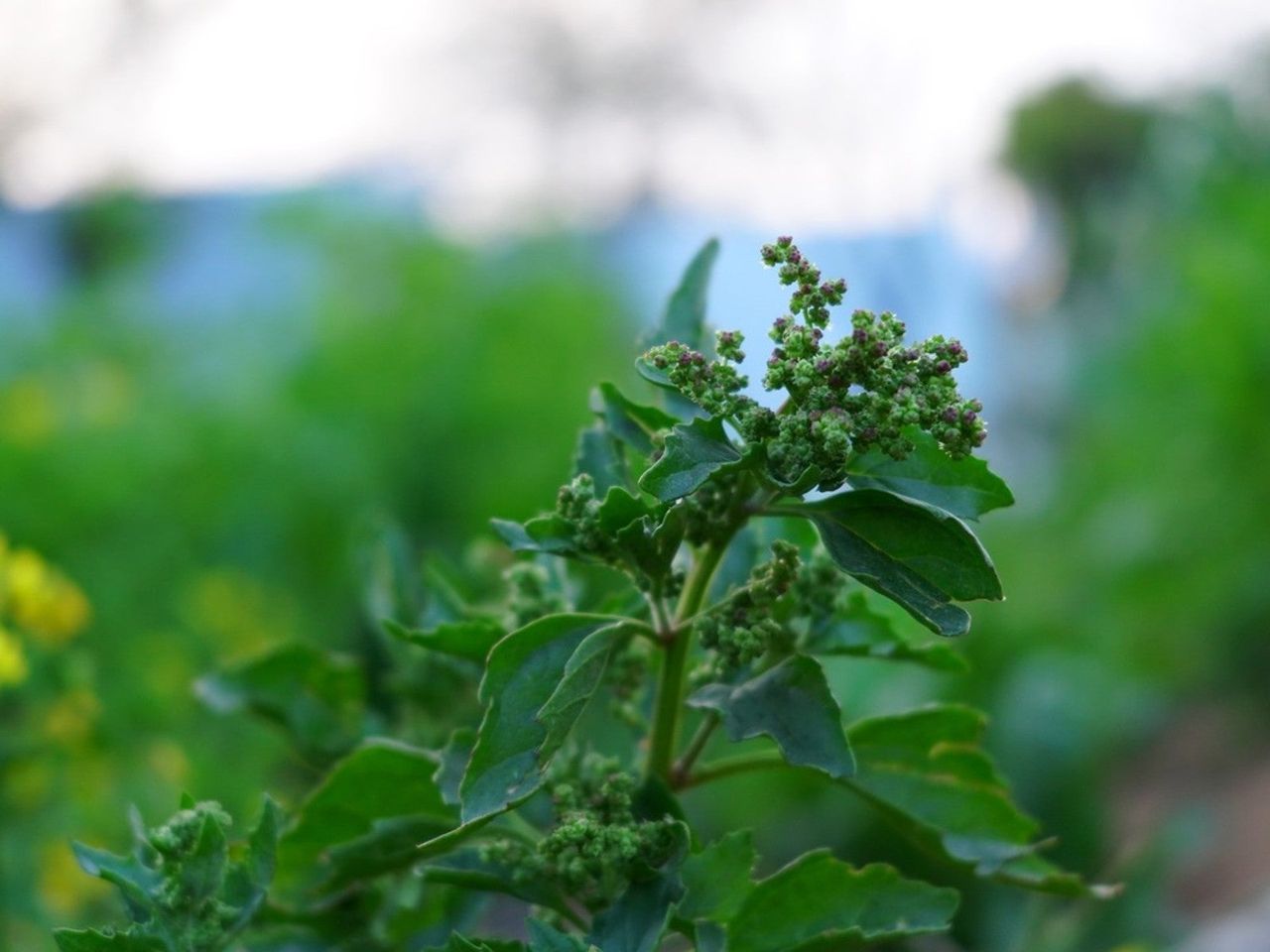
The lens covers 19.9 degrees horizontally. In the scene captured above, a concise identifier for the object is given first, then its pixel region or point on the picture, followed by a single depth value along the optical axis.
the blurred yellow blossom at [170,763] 1.72
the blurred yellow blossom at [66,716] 0.85
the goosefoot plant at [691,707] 0.50
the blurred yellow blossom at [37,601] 0.80
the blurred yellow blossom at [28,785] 0.85
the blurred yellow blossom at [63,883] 0.90
